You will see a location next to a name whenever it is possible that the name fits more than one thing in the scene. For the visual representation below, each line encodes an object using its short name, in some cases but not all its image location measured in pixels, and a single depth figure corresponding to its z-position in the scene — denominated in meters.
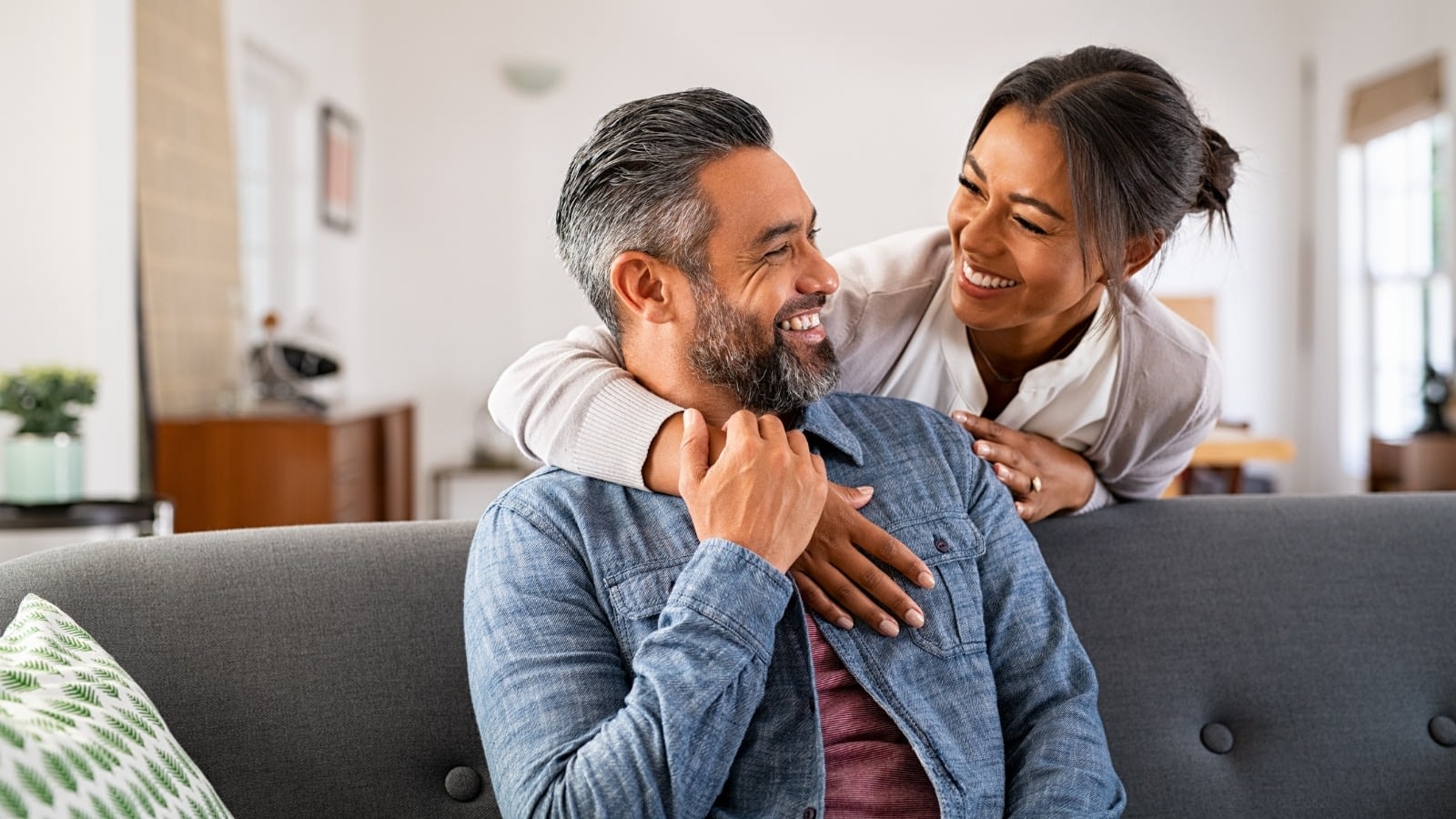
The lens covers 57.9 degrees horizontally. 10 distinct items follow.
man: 1.18
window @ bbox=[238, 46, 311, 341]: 5.24
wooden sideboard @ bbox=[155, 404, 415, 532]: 4.16
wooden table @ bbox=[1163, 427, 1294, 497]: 3.93
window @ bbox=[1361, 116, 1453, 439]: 6.26
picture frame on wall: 5.87
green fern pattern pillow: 0.90
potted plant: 2.87
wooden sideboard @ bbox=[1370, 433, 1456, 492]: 5.66
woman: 1.44
